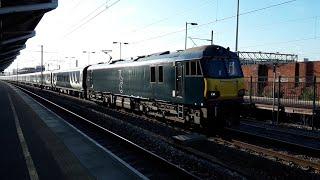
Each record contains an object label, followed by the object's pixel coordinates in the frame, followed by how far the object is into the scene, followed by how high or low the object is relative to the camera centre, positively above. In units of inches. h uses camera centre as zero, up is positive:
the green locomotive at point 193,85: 351.5 -7.3
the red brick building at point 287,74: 504.2 +27.6
